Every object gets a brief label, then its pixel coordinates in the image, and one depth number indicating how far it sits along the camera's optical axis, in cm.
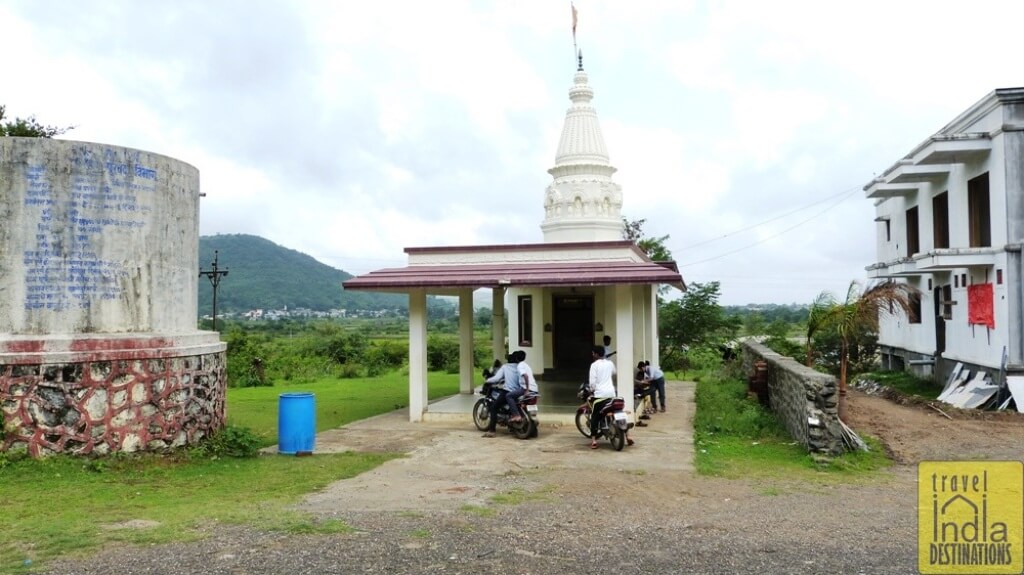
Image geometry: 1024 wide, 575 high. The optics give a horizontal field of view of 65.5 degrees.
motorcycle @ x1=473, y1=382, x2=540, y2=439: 1240
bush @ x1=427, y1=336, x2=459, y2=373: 3269
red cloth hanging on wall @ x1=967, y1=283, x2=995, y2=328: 1619
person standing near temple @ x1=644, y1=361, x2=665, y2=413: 1565
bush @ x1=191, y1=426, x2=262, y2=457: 1064
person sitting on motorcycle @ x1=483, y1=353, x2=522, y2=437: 1248
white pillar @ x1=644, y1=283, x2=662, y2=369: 2041
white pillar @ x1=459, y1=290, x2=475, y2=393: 1770
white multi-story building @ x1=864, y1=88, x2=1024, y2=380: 1535
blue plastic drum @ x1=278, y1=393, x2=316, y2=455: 1090
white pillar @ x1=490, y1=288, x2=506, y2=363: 1775
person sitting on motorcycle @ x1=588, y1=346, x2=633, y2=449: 1128
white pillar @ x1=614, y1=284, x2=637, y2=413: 1337
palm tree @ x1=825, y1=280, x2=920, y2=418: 1376
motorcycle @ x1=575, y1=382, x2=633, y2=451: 1116
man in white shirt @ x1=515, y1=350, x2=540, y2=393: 1238
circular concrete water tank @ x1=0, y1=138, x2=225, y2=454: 956
